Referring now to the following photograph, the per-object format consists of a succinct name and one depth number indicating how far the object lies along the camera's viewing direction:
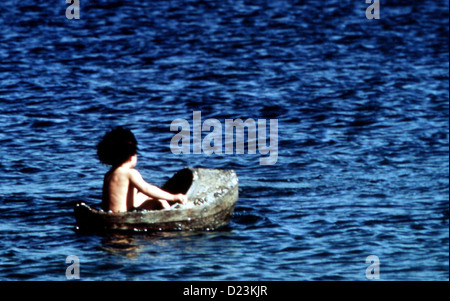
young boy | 19.97
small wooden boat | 19.67
